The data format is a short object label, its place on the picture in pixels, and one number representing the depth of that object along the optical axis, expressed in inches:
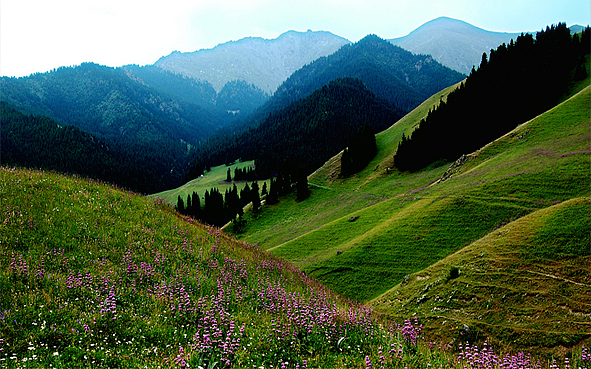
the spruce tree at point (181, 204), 5398.6
